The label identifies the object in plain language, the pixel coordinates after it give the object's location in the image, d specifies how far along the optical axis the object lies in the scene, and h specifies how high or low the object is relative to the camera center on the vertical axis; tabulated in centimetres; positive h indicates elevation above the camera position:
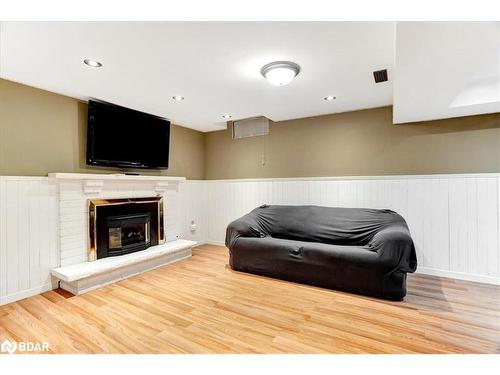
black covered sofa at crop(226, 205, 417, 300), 251 -73
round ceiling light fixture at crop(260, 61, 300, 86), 231 +108
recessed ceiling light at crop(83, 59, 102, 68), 225 +113
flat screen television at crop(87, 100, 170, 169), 322 +70
